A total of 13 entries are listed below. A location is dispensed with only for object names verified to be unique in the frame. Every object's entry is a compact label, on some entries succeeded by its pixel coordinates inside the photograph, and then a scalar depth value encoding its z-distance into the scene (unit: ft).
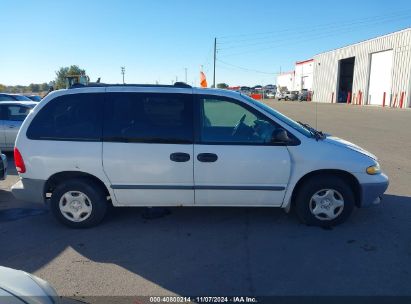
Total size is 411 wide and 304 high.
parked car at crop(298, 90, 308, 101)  188.85
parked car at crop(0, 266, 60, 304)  6.51
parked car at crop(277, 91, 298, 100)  198.70
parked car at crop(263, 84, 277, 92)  301.63
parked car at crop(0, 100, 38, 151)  28.81
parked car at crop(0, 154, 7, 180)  19.51
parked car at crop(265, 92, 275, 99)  255.45
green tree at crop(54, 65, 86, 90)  271.08
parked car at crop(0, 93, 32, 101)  52.95
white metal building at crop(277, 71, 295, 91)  242.15
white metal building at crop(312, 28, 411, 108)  112.44
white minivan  14.12
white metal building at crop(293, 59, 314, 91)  200.34
